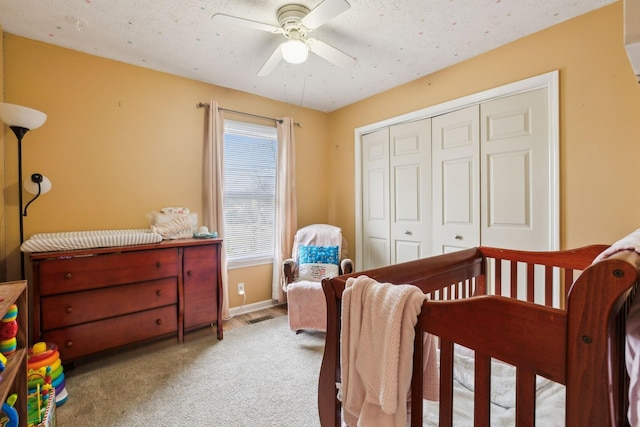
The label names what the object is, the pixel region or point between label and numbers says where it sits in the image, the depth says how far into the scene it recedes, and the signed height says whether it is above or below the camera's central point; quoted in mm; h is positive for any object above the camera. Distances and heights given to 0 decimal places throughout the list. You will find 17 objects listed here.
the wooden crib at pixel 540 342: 563 -306
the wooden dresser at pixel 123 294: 1840 -593
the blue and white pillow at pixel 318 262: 2916 -535
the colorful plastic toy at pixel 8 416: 1125 -794
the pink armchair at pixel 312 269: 2488 -586
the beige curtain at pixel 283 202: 3273 +88
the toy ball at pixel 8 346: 1261 -585
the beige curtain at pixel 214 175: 2811 +344
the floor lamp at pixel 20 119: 1718 +565
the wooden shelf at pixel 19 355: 1132 -623
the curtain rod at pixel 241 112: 2822 +1018
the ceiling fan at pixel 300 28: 1515 +1033
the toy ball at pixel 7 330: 1266 -514
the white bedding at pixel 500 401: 1021 -744
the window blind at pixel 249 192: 3045 +201
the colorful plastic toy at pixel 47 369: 1482 -847
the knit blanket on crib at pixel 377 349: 765 -387
